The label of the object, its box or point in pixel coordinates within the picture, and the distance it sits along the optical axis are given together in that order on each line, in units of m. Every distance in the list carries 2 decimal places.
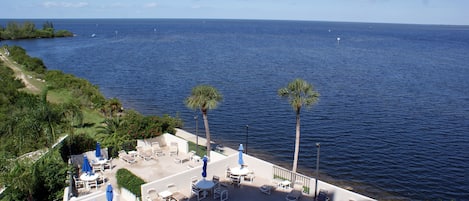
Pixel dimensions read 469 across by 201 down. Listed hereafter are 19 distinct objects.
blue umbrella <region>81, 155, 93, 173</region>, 16.95
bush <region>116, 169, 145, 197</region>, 16.22
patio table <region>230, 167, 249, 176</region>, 17.02
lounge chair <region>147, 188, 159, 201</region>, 15.18
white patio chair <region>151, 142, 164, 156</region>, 21.05
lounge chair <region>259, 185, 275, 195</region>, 16.21
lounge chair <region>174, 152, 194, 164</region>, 20.14
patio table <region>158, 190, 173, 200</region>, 15.04
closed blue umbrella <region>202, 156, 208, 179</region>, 15.98
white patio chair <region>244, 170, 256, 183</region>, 17.48
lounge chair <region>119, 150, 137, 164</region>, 19.86
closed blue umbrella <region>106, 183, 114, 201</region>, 13.48
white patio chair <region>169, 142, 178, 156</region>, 21.35
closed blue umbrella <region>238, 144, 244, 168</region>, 17.62
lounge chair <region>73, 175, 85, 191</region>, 17.03
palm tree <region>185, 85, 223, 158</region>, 20.27
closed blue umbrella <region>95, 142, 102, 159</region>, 19.10
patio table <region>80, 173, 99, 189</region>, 16.83
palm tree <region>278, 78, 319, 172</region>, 18.34
